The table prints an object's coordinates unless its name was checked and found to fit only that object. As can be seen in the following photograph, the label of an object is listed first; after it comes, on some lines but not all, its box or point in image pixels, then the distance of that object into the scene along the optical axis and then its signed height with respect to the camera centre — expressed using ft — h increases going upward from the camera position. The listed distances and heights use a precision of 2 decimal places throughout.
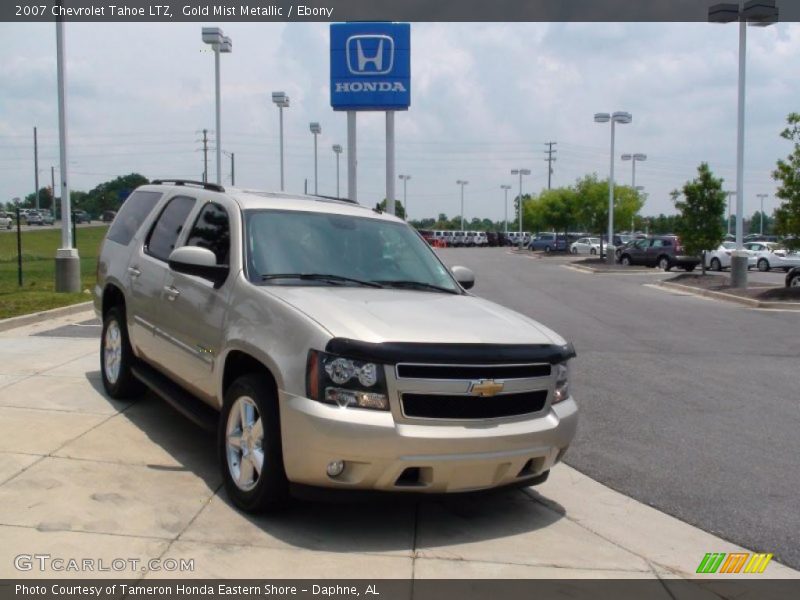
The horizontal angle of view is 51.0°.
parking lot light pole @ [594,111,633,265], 134.31 +18.36
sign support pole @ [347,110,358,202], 85.61 +8.10
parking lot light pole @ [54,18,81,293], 55.26 -0.05
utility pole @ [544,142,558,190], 352.03 +31.34
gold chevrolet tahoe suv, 14.42 -2.33
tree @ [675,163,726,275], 94.43 +2.53
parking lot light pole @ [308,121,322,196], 152.46 +19.14
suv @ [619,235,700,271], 128.39 -2.93
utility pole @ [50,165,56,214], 394.93 +23.84
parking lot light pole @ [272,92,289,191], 118.11 +18.82
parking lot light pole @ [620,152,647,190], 195.73 +18.11
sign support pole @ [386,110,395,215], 85.71 +7.49
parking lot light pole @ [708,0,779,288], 76.59 +19.67
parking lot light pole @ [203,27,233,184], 84.69 +19.60
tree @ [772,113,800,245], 70.69 +3.69
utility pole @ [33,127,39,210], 366.84 +32.29
